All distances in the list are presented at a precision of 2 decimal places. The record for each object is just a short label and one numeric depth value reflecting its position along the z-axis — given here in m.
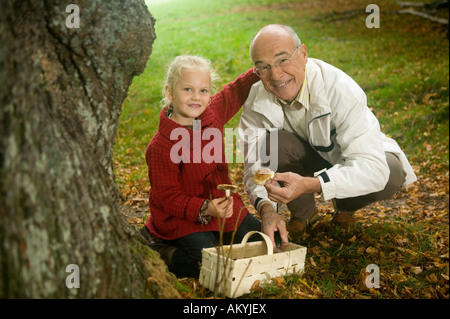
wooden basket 2.52
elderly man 3.16
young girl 3.08
